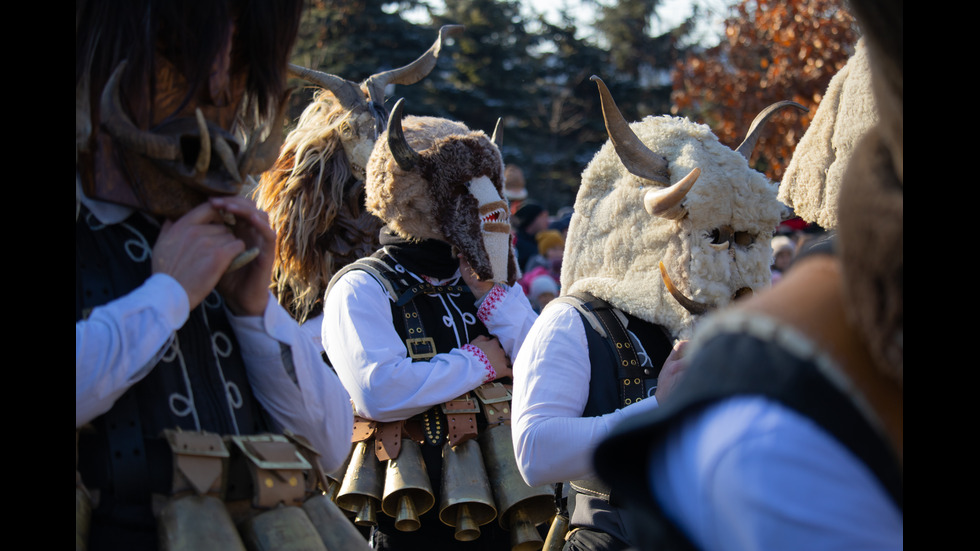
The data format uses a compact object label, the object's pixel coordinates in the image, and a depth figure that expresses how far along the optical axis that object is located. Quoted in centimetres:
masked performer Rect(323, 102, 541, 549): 323
